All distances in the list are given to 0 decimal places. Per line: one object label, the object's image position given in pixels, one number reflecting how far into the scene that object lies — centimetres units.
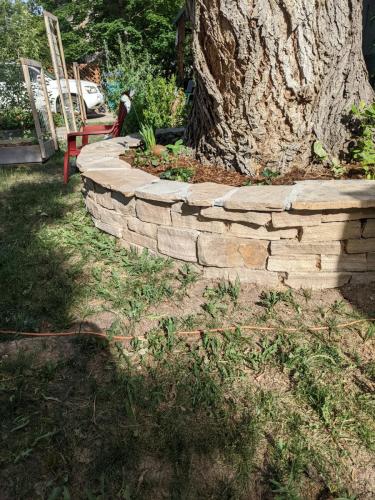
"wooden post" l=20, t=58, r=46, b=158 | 609
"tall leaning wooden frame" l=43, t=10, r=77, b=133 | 745
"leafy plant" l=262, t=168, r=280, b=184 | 282
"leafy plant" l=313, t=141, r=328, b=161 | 286
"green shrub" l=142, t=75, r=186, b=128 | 504
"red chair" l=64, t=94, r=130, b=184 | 471
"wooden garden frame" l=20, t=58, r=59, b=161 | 609
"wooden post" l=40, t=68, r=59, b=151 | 686
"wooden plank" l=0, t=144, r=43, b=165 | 645
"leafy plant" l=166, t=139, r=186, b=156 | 345
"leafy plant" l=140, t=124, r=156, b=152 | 359
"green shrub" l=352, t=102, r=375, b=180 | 266
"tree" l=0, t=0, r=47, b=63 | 882
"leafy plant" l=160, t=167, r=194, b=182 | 300
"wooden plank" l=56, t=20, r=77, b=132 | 815
